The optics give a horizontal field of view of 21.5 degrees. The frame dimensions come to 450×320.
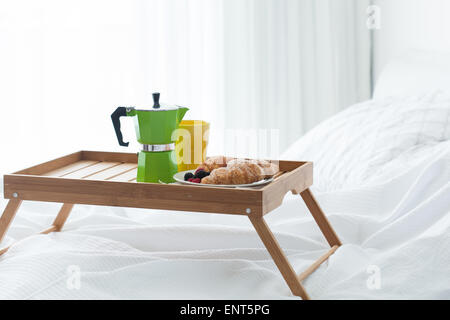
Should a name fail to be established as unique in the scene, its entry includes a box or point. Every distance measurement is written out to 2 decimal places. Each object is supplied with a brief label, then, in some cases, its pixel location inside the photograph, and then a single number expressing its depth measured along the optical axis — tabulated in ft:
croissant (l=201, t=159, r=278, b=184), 6.66
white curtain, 10.41
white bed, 6.66
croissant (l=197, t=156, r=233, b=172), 6.92
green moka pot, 6.92
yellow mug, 7.20
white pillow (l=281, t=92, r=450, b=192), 8.17
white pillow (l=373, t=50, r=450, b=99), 9.47
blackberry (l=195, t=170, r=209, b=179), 6.79
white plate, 6.62
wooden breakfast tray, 6.50
